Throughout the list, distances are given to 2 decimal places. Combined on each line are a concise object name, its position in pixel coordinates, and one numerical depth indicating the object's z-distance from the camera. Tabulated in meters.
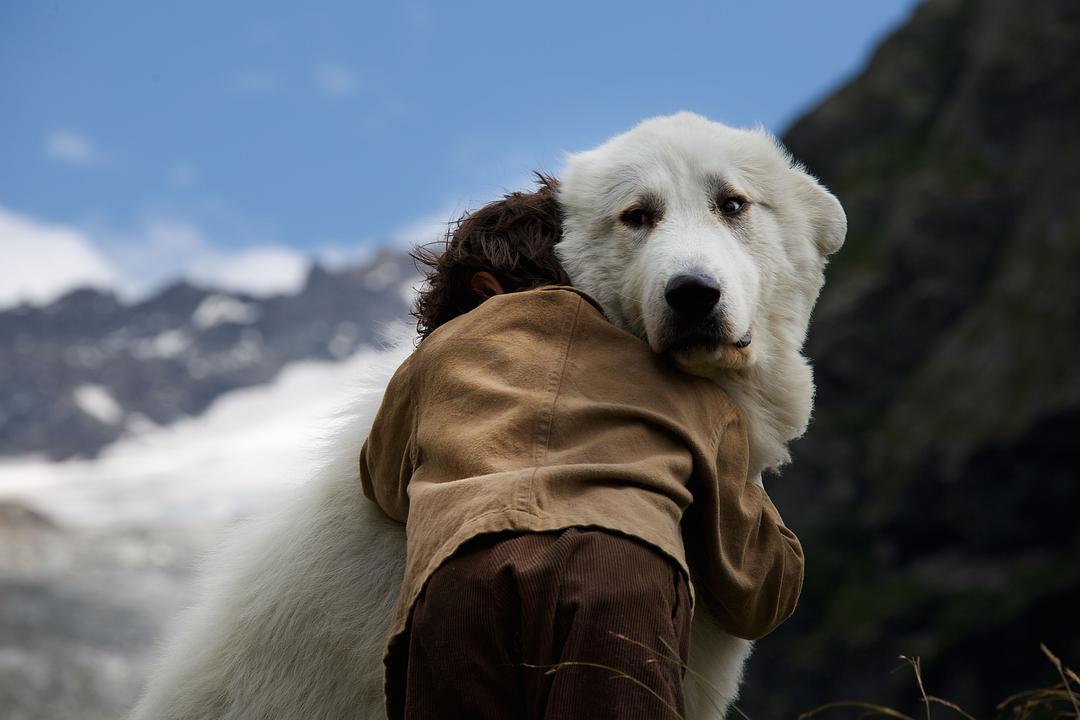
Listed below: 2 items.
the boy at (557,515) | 2.83
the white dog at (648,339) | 3.93
